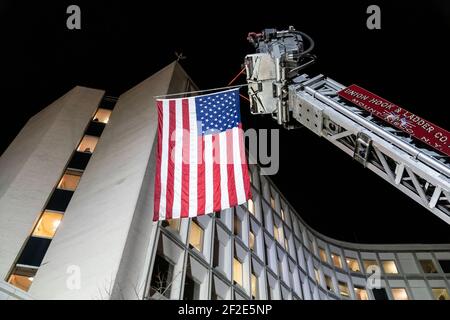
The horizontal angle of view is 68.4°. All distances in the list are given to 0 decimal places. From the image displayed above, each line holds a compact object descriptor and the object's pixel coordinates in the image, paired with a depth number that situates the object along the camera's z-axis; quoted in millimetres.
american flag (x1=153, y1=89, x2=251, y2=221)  9266
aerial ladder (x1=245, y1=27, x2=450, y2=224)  5828
